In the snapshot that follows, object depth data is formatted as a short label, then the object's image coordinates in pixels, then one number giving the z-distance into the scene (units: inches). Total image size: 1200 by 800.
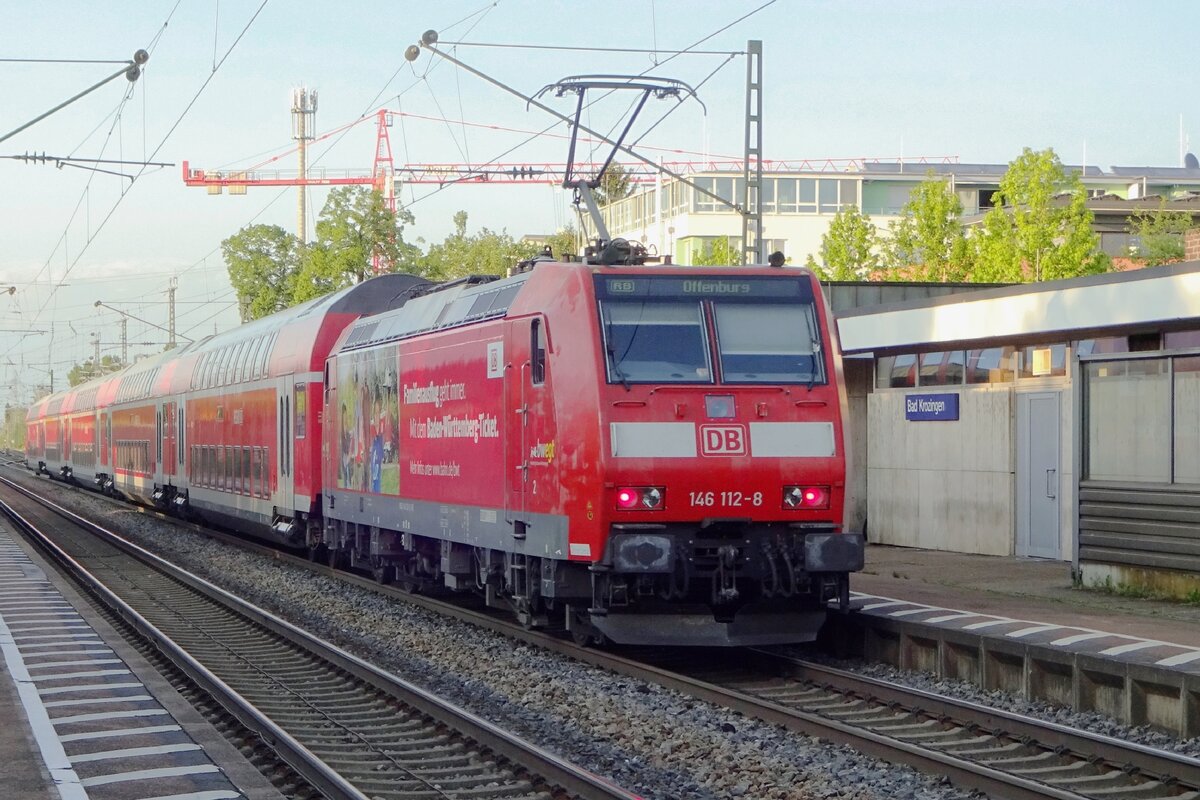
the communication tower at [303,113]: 4562.0
